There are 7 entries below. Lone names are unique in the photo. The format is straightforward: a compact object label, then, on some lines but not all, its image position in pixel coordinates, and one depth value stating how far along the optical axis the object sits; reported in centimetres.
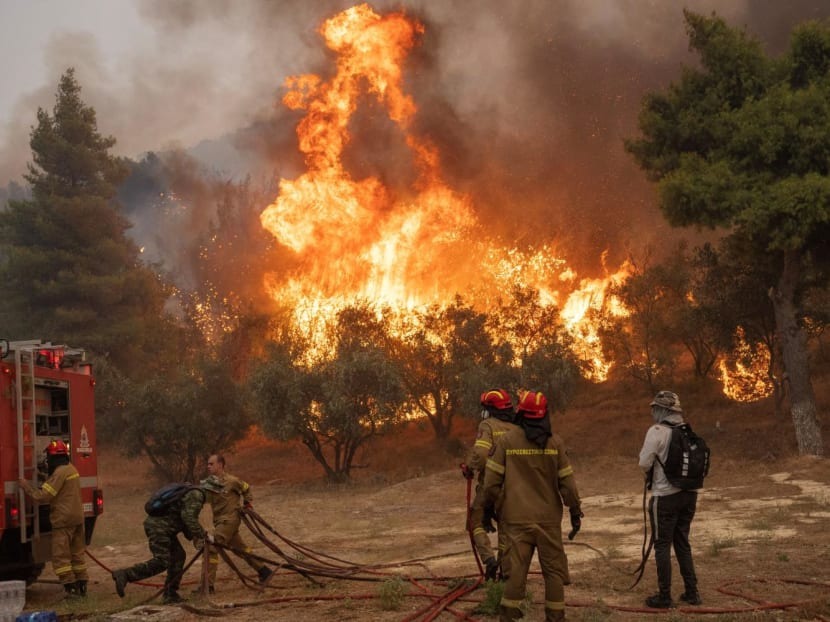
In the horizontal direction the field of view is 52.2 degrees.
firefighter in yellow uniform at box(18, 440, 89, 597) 1058
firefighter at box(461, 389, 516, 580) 914
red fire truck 1053
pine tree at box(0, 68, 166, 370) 4872
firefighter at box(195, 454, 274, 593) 1079
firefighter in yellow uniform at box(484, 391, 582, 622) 760
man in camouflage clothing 1020
